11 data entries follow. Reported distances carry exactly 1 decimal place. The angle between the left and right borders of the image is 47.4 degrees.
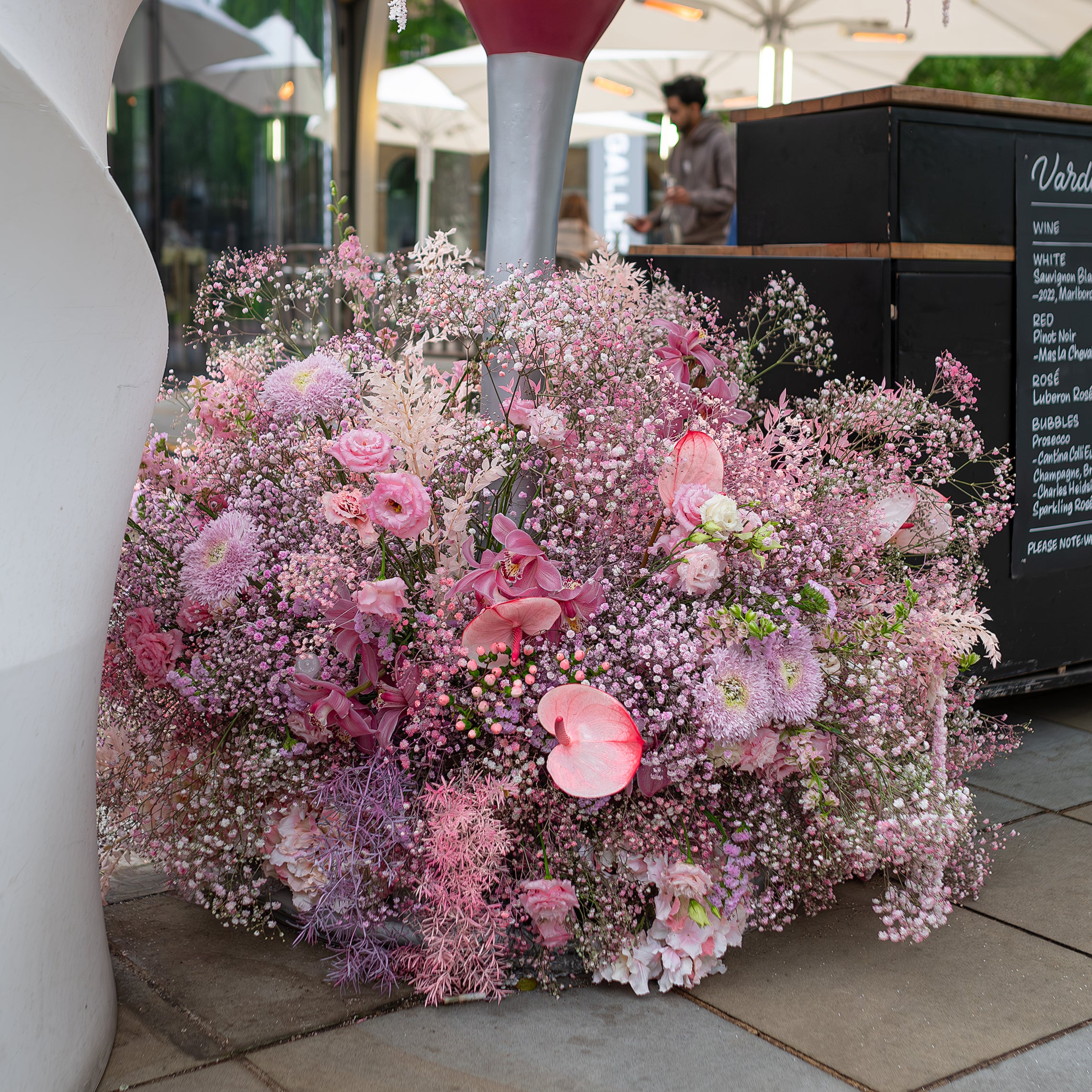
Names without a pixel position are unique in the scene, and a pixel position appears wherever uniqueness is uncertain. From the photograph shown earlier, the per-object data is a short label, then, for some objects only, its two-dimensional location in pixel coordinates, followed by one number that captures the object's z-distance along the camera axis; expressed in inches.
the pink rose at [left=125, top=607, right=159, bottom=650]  107.5
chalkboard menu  150.3
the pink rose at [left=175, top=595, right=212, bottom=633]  107.1
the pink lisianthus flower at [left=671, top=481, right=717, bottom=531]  96.4
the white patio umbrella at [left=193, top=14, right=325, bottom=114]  478.6
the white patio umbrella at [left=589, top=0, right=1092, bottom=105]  358.3
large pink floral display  94.1
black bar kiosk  140.6
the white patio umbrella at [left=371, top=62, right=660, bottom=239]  485.1
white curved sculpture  70.6
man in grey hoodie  240.5
